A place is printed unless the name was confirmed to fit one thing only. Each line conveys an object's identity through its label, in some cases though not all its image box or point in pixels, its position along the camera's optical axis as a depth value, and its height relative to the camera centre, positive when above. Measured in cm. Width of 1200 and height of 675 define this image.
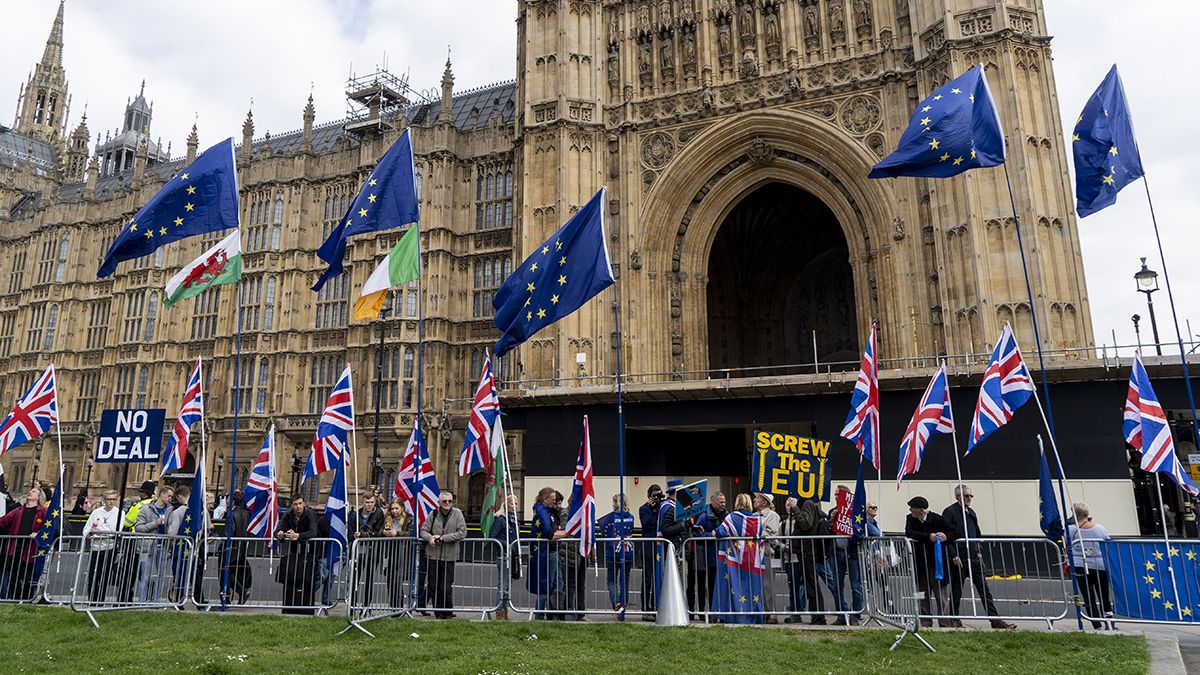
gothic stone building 2295 +1060
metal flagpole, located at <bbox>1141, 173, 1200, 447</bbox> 1227 +373
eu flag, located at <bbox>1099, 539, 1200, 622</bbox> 890 -88
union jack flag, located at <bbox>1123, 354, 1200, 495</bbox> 1055 +97
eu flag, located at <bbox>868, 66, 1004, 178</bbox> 1167 +542
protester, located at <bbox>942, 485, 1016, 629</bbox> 998 -70
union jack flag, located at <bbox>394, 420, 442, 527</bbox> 1112 +51
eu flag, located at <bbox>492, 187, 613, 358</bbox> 1153 +345
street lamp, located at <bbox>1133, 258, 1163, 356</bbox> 1914 +530
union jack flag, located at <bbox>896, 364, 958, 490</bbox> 1149 +121
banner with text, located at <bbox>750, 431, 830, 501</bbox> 1195 +62
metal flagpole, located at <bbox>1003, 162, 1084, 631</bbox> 908 -68
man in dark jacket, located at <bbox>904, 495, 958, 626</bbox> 1018 -48
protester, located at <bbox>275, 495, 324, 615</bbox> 1104 -77
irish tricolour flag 1249 +382
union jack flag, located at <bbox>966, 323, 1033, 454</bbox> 1126 +163
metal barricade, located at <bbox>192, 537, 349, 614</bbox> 1101 -86
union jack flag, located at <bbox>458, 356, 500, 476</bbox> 1213 +133
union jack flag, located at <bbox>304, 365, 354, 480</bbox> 1202 +140
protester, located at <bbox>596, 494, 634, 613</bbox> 1023 -64
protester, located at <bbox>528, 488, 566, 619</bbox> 1073 -58
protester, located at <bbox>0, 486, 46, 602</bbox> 1170 -40
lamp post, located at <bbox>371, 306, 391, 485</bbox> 2563 +145
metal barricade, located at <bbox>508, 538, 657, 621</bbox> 1046 -92
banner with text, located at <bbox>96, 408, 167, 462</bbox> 1298 +132
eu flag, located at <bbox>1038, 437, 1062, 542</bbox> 1083 -13
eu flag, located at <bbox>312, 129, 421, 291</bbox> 1266 +500
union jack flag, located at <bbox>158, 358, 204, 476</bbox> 1420 +180
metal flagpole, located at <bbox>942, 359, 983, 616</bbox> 993 -32
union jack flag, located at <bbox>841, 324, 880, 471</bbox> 1102 +139
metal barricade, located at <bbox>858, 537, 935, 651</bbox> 911 -85
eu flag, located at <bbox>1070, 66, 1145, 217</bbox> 1253 +556
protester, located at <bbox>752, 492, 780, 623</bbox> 1043 -47
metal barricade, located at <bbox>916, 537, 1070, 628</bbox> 980 -114
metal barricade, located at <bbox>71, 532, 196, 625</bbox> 1034 -75
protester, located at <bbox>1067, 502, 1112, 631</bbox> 959 -73
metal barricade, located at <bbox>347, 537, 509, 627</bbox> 1034 -86
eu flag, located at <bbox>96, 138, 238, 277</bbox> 1293 +505
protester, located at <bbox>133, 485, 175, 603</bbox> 1085 -69
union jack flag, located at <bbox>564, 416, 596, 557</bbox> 1033 +2
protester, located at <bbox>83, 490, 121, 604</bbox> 1025 -31
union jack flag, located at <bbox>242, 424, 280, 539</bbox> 1224 +29
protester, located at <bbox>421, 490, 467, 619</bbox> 1096 -50
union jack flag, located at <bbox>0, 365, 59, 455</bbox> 1287 +167
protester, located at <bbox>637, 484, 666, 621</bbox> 1083 -43
